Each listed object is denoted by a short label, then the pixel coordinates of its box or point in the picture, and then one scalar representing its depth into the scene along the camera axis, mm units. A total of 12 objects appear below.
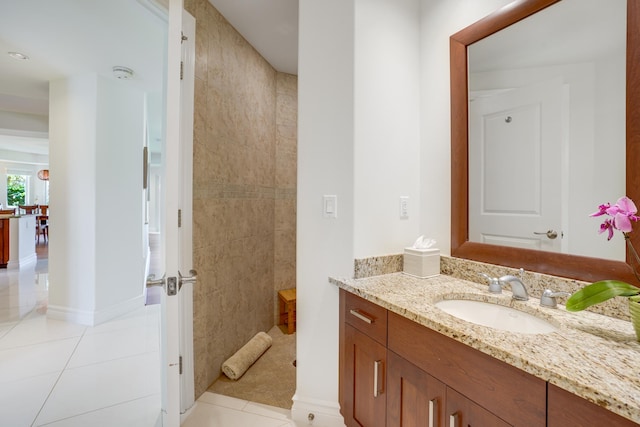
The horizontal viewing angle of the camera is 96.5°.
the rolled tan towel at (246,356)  2041
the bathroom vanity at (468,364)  646
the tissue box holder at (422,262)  1500
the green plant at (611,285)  805
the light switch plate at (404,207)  1666
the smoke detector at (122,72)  2709
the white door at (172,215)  1051
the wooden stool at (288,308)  2691
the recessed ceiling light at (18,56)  2479
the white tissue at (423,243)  1558
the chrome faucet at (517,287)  1142
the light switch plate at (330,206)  1533
